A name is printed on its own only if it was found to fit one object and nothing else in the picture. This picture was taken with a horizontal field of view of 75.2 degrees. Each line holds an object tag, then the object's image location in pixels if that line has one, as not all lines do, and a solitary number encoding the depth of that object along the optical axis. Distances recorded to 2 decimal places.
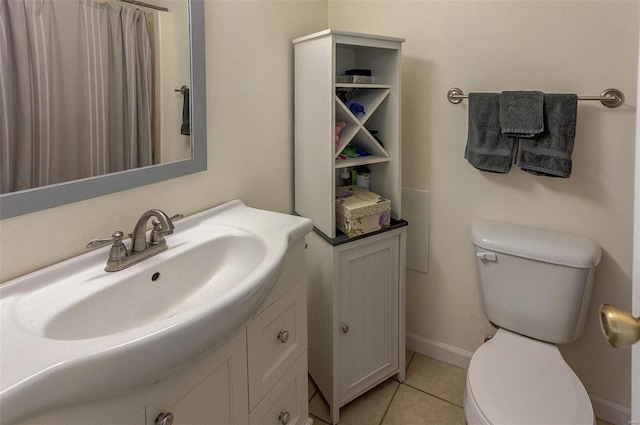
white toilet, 1.23
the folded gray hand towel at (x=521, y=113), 1.49
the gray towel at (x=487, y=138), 1.60
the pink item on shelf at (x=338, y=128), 1.67
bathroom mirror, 0.94
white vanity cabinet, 0.78
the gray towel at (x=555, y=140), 1.46
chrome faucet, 1.03
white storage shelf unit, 1.55
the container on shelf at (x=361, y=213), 1.60
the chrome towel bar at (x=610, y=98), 1.44
